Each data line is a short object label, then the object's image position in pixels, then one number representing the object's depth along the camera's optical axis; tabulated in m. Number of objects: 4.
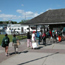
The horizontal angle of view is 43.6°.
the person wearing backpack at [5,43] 5.54
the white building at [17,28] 21.90
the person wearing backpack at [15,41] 5.94
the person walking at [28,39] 7.58
